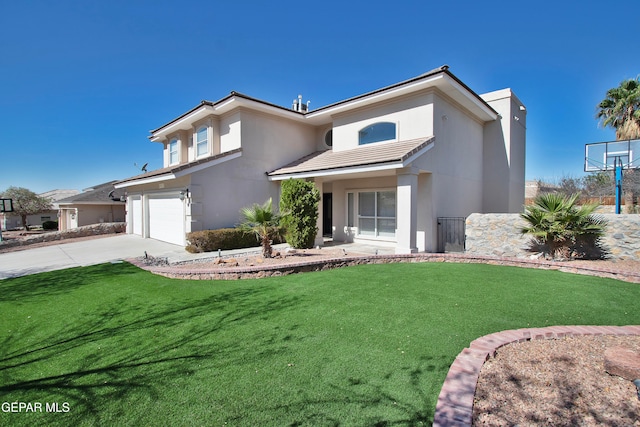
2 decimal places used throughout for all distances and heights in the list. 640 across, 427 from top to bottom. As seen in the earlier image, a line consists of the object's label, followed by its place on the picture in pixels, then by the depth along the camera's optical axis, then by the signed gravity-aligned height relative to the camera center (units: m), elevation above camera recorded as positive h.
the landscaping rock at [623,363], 3.09 -1.65
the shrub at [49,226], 38.62 -1.98
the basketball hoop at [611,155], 17.38 +3.42
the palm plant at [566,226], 9.01 -0.45
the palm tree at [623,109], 21.52 +7.81
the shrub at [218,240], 12.48 -1.27
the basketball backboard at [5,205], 27.55 +0.54
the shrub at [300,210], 12.85 +0.05
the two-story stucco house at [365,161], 12.36 +2.37
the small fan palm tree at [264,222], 10.18 -0.38
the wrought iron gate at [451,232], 12.68 -0.89
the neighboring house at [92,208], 29.03 +0.29
